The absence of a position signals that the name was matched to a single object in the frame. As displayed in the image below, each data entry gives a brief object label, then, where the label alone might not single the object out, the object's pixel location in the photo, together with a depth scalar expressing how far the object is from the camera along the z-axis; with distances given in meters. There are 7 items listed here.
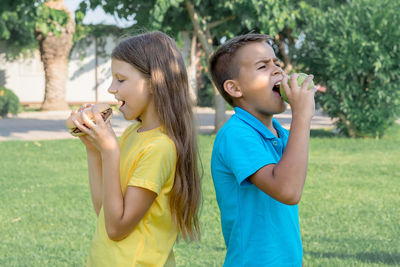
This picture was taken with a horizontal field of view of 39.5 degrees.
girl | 1.81
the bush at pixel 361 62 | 11.60
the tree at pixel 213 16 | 11.28
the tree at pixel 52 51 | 21.45
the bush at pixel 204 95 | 24.70
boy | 1.70
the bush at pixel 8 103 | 18.42
